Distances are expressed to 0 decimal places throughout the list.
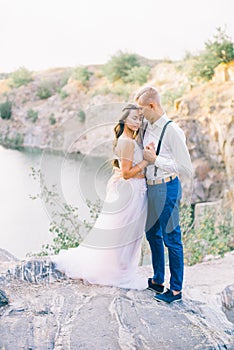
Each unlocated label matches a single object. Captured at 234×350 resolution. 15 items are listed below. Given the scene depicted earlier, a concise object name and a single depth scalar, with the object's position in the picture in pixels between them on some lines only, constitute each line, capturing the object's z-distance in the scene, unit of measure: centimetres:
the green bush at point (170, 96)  1727
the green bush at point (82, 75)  2773
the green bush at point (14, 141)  2410
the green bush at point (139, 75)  2430
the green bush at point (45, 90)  2842
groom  313
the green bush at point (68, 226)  605
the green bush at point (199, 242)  706
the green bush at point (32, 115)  2625
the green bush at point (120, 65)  2625
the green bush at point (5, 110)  2736
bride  337
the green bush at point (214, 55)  1711
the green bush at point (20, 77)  2997
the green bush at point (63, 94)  2706
